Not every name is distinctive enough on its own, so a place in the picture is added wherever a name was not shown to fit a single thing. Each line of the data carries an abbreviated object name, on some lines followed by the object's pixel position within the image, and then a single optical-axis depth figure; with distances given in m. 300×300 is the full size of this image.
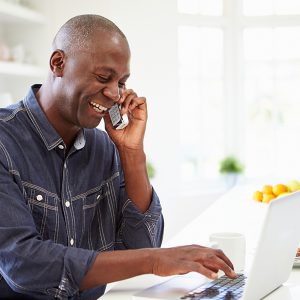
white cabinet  4.75
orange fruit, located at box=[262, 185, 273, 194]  3.06
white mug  1.71
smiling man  1.50
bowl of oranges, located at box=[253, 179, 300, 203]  3.00
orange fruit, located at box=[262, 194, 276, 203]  3.03
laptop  1.32
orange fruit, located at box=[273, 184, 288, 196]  2.99
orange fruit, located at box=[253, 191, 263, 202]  3.12
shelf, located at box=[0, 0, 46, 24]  4.43
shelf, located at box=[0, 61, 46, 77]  4.38
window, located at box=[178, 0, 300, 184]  5.82
